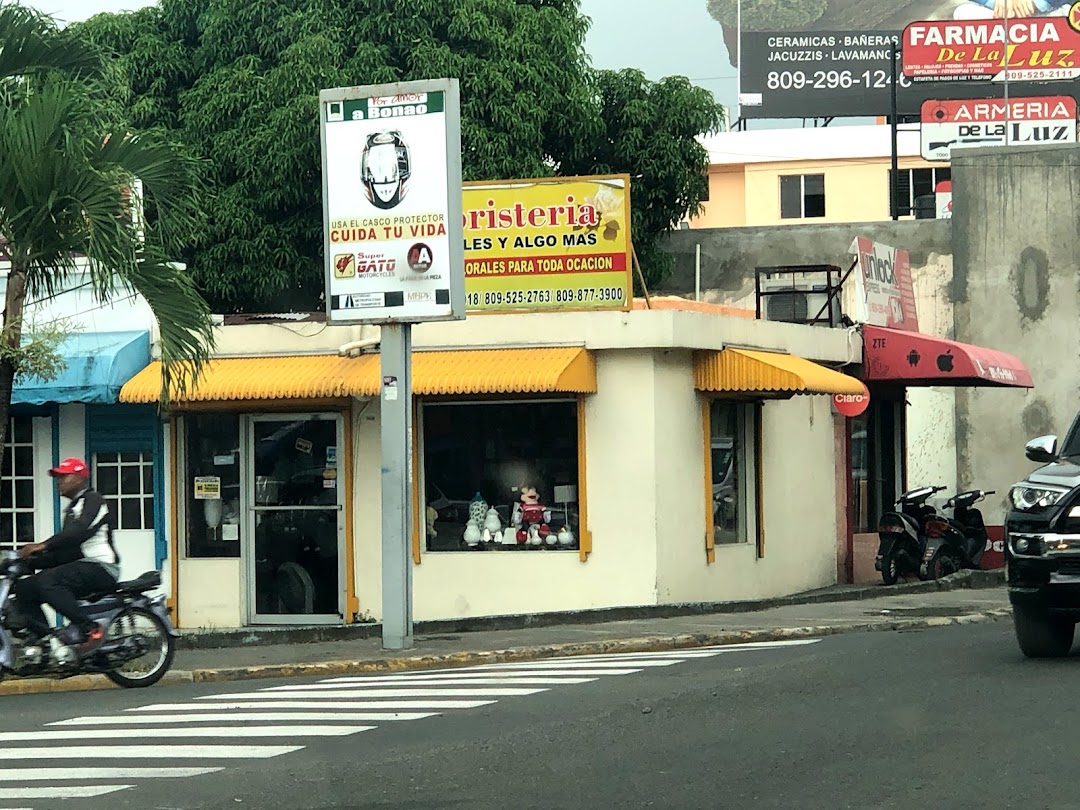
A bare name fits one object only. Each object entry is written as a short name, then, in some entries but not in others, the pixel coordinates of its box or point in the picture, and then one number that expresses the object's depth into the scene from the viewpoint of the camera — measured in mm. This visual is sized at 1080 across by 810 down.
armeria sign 40562
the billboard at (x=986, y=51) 43094
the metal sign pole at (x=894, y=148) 42188
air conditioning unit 25781
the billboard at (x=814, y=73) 57438
